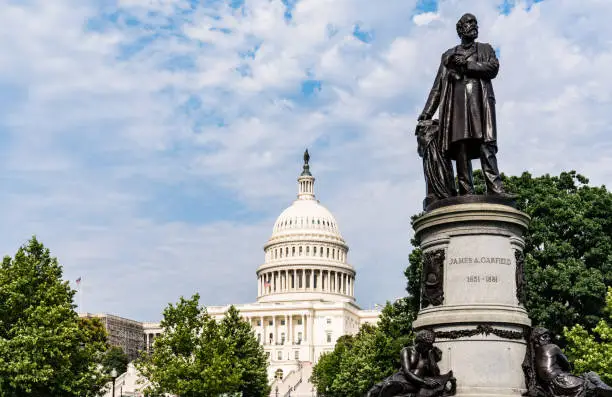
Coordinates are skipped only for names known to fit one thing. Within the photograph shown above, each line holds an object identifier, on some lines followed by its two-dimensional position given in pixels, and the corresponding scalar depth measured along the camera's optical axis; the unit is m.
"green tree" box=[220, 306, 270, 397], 68.69
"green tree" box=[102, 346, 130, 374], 115.10
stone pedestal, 13.83
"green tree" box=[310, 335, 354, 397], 96.12
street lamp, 38.70
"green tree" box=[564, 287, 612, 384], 30.95
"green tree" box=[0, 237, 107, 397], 40.12
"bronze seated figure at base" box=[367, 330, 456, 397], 13.53
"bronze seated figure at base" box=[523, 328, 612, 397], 13.34
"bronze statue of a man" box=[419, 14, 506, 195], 15.29
